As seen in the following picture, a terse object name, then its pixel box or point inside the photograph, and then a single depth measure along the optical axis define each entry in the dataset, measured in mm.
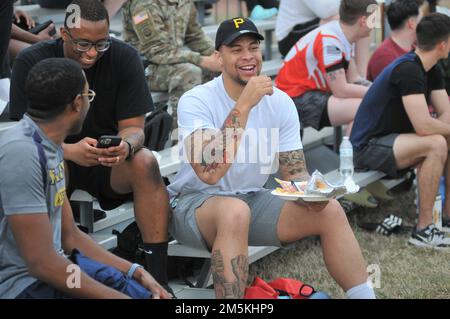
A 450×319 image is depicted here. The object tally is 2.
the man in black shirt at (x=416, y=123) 5637
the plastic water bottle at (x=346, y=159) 5856
